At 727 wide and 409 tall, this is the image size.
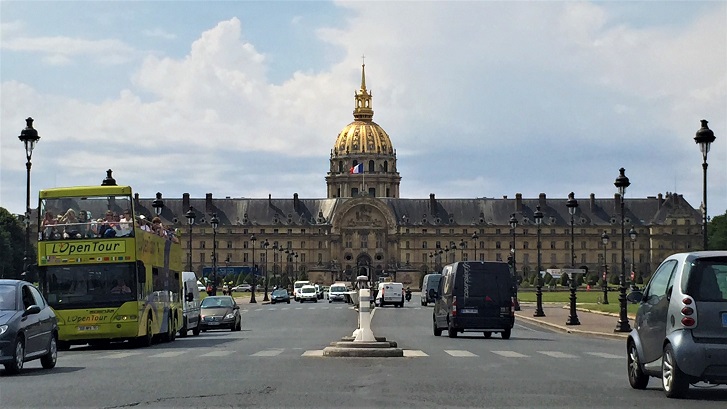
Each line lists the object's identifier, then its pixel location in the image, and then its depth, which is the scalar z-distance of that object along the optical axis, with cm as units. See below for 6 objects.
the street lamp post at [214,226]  8194
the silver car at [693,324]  1512
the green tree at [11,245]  12181
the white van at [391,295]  8456
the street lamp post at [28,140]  3653
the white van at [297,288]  10405
